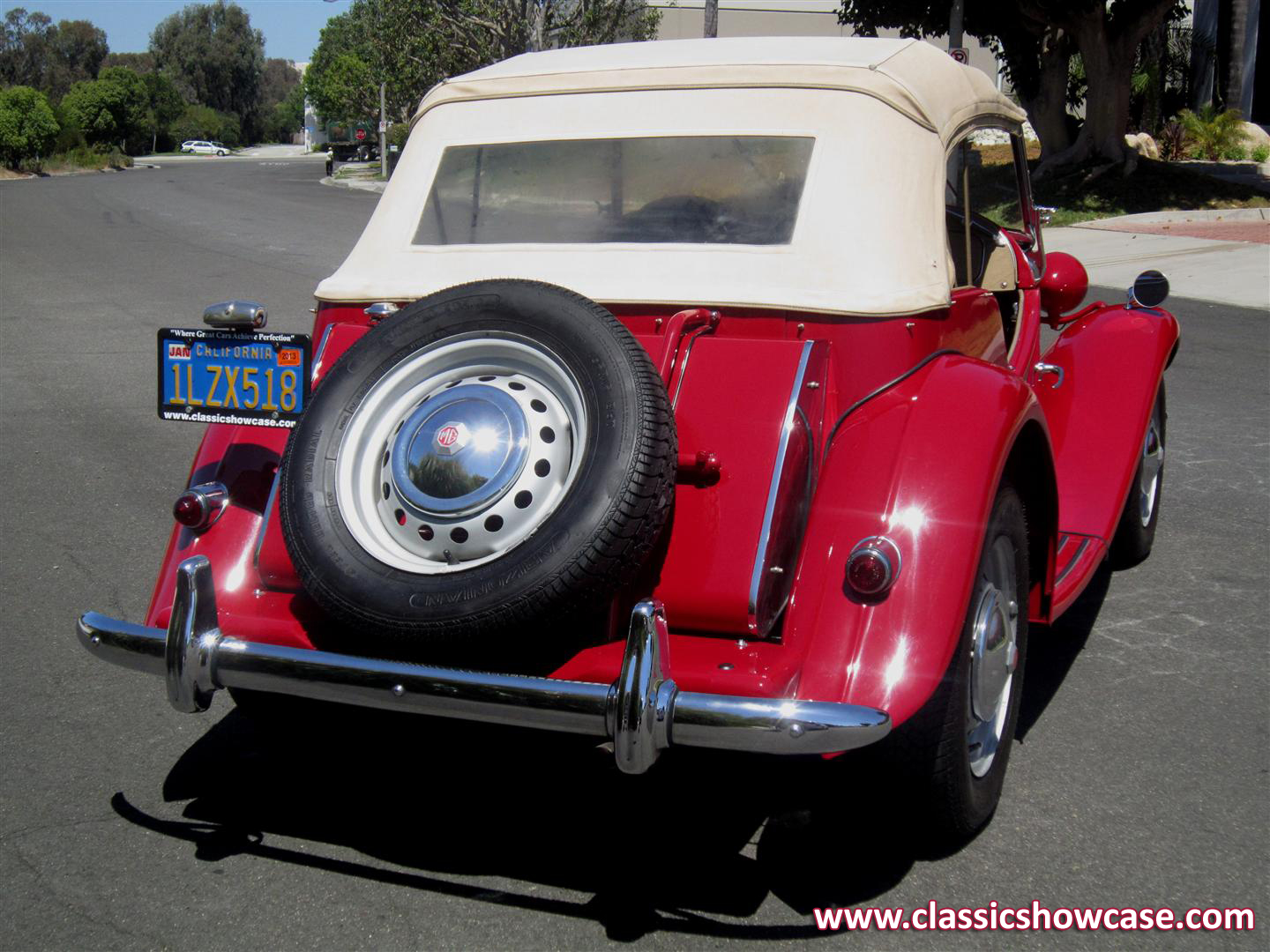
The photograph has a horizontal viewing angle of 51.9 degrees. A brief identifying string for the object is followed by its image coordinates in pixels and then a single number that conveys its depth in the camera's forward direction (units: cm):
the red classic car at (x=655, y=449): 268
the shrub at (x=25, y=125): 5394
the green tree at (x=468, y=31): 3084
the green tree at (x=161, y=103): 9962
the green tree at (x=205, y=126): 10425
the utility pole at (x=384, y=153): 4569
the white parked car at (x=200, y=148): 9975
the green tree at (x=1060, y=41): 2091
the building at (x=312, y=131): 11694
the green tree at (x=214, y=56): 11912
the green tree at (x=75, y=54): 10812
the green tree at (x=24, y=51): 10569
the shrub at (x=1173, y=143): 2556
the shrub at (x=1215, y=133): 2512
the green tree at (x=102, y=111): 7450
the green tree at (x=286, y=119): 13381
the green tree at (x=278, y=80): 13927
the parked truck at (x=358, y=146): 6656
